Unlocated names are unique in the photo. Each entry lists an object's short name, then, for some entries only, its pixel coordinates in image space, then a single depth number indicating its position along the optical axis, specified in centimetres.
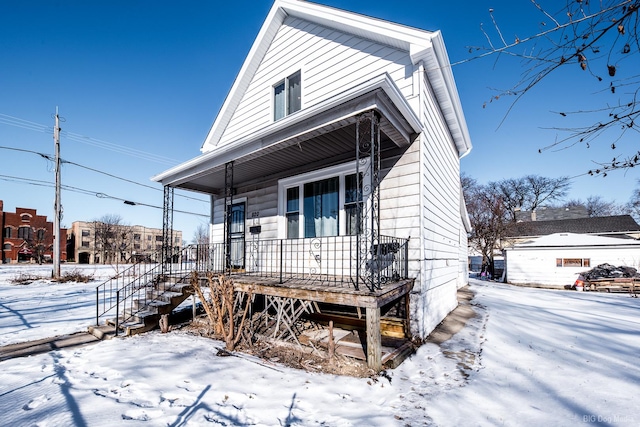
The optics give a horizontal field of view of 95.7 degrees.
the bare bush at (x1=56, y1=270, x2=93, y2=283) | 1480
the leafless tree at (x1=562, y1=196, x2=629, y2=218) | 4269
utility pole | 1441
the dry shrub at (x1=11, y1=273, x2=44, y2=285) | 1420
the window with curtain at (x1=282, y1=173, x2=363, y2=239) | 656
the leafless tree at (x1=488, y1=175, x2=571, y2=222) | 3972
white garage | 1576
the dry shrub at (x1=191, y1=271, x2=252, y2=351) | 525
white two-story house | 518
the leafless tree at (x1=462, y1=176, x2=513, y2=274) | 2569
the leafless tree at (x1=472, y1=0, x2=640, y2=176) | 168
